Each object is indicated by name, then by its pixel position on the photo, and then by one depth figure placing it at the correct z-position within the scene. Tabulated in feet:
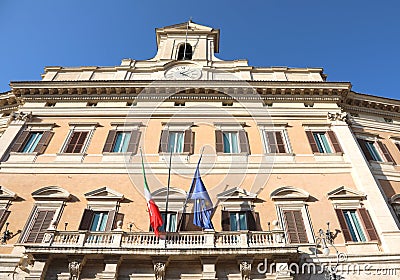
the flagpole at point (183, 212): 38.77
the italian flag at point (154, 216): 35.65
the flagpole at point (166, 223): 37.73
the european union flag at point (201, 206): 37.22
